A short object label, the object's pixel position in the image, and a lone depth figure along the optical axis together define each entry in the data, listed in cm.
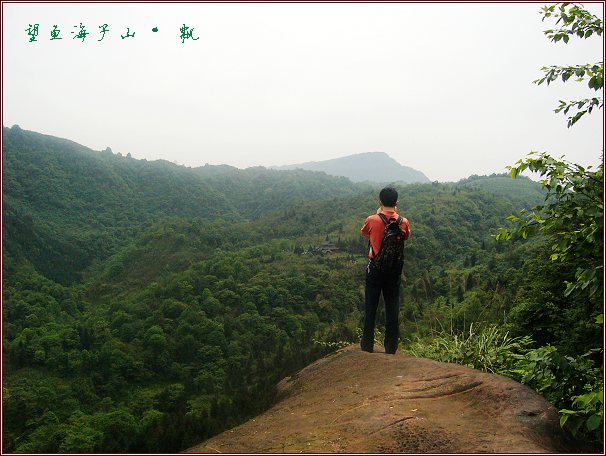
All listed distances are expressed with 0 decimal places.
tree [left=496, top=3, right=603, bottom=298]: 287
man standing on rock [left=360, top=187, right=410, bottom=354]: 459
